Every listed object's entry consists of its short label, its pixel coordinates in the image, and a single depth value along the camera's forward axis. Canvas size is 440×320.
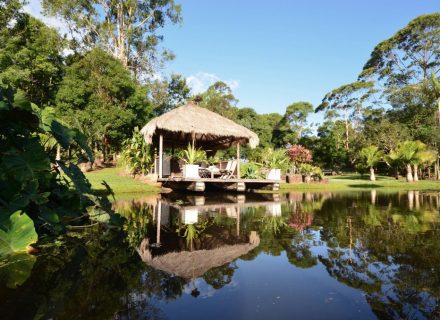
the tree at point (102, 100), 19.47
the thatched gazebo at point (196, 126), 12.27
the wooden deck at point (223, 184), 11.48
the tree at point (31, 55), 17.73
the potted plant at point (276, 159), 15.82
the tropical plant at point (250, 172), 14.37
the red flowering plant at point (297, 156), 18.36
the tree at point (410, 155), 19.70
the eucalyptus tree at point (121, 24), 24.21
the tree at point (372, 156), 22.20
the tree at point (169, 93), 28.02
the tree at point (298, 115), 42.69
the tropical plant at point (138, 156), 14.76
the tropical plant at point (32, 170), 2.97
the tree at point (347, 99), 35.44
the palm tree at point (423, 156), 19.55
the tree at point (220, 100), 34.88
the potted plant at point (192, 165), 11.48
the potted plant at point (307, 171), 17.72
